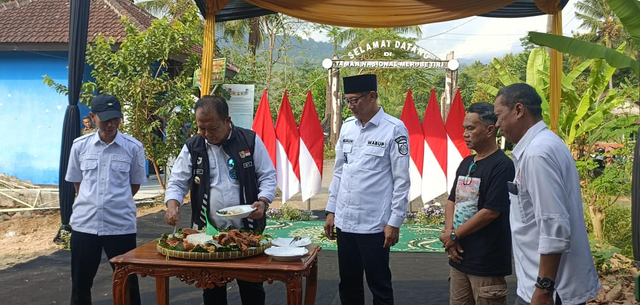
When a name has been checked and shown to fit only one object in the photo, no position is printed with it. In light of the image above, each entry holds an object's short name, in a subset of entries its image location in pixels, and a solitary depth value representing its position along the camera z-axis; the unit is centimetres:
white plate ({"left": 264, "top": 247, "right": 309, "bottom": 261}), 313
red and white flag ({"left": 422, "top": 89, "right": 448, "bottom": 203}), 907
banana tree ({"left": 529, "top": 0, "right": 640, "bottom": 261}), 252
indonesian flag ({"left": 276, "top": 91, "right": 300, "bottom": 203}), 936
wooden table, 302
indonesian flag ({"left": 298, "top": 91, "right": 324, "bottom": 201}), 941
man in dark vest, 362
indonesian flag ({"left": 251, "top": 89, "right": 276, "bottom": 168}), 939
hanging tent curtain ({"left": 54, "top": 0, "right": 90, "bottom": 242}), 631
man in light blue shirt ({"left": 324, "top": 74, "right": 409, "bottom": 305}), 381
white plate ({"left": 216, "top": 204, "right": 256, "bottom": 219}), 334
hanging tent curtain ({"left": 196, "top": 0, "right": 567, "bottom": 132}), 646
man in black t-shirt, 321
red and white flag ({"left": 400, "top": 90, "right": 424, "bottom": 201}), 909
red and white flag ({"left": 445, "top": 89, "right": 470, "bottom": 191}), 910
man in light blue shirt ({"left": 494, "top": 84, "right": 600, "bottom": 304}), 229
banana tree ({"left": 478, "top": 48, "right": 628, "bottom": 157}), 789
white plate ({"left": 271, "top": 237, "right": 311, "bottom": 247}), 338
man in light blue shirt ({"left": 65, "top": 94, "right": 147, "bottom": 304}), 399
